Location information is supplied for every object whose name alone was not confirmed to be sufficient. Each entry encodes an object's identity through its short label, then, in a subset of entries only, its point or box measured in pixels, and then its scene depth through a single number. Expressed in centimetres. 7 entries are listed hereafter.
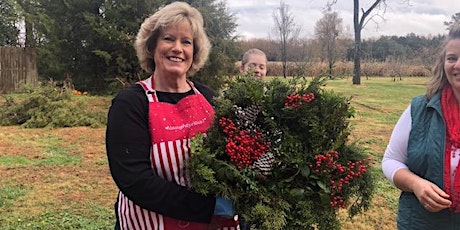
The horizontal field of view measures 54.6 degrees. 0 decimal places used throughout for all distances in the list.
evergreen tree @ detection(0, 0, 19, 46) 1880
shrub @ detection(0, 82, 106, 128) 1005
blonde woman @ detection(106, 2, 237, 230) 168
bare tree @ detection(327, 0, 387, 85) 2869
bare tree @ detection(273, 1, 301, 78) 4112
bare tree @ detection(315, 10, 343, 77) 4306
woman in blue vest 182
